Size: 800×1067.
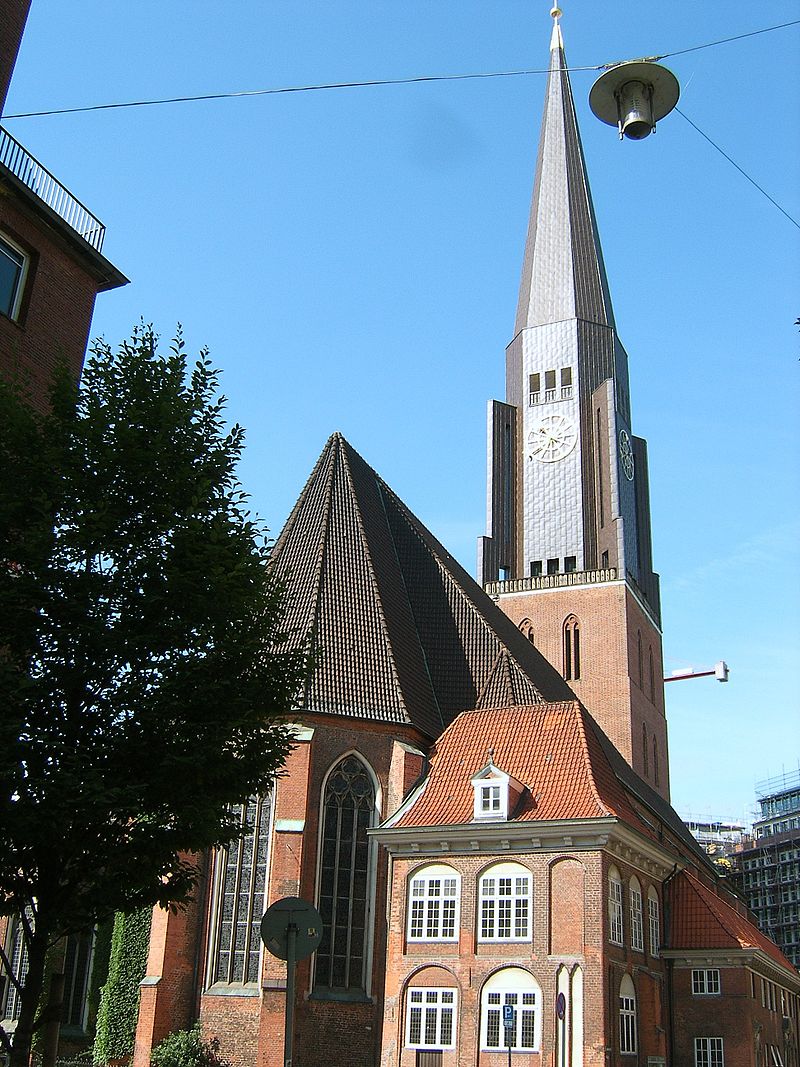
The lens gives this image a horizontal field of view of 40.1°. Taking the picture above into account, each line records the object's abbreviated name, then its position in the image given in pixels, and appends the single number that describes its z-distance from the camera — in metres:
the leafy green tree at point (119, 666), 11.09
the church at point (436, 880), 22.69
